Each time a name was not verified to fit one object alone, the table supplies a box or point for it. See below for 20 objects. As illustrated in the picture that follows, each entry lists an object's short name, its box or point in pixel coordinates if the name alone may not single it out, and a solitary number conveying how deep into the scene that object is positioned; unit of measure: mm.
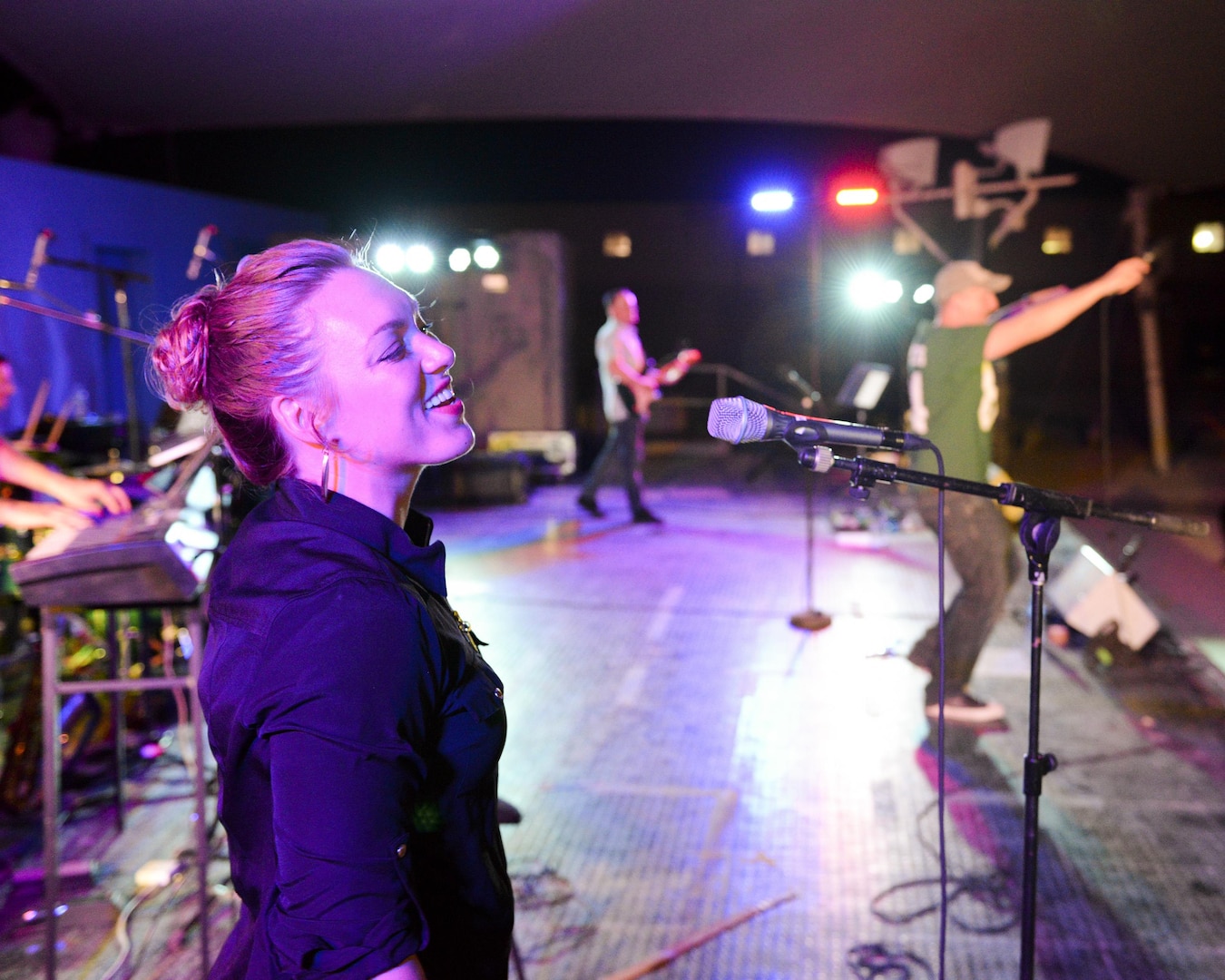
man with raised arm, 3494
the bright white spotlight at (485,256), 10734
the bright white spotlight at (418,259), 10391
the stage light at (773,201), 4230
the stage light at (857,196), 4141
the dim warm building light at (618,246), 13617
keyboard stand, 2152
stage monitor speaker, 4316
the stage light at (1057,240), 13500
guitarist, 7062
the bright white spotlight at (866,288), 6391
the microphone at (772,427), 1379
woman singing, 816
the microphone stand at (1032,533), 1625
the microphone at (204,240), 4500
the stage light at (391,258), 9656
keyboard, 2020
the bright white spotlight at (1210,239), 13133
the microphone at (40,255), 3848
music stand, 7344
